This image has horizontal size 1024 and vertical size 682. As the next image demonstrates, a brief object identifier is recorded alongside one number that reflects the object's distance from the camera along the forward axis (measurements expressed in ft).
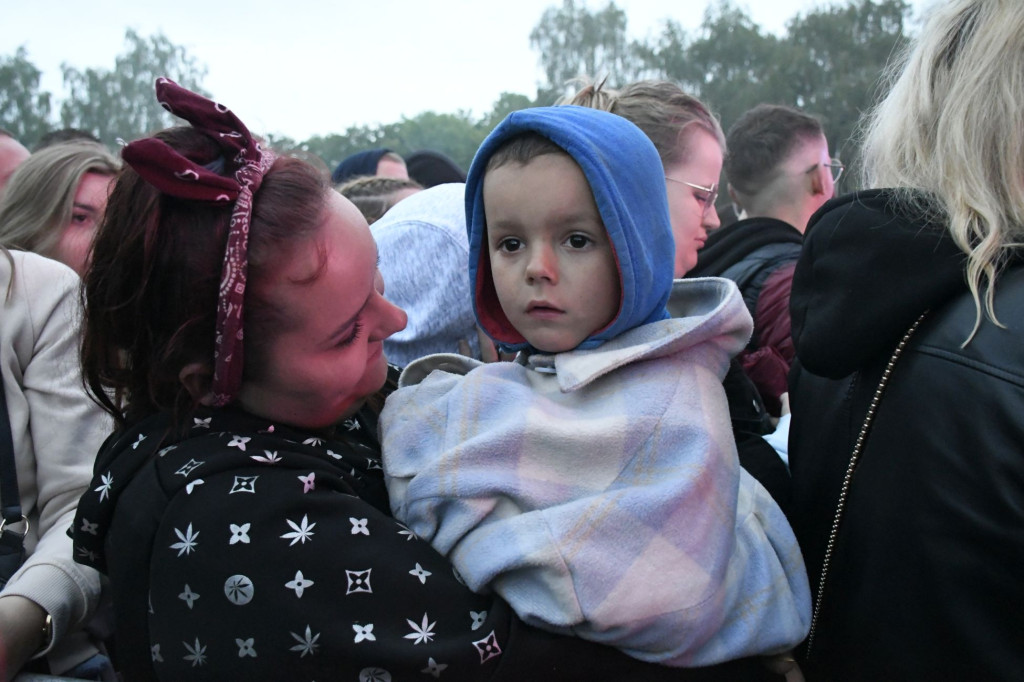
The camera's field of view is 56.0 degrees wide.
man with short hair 4.14
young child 1.88
